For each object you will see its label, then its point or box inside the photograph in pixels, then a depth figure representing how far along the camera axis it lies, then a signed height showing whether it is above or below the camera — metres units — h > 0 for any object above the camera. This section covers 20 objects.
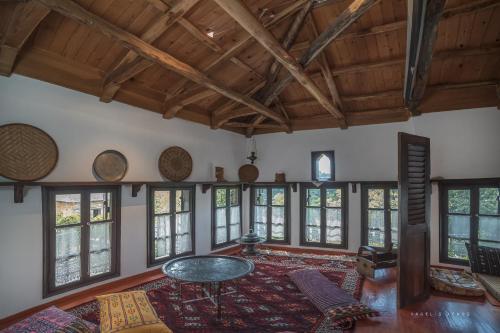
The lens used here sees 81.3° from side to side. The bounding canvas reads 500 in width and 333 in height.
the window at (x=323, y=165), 6.90 +0.11
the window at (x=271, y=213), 7.36 -1.12
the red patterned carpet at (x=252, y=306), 3.44 -1.84
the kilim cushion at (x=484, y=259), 4.25 -1.34
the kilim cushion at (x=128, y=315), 2.64 -1.40
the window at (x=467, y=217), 5.27 -0.88
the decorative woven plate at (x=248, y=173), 7.58 -0.08
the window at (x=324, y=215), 6.74 -1.08
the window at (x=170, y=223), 5.29 -1.03
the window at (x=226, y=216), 6.81 -1.12
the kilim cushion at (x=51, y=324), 2.56 -1.39
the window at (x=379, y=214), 6.21 -0.98
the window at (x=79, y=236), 3.90 -0.96
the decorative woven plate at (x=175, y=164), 5.50 +0.13
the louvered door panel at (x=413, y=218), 3.89 -0.68
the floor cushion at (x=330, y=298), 3.52 -1.76
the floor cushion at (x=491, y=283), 3.72 -1.55
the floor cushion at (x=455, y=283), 4.23 -1.75
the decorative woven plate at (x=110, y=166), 4.43 +0.07
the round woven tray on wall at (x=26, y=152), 3.48 +0.23
